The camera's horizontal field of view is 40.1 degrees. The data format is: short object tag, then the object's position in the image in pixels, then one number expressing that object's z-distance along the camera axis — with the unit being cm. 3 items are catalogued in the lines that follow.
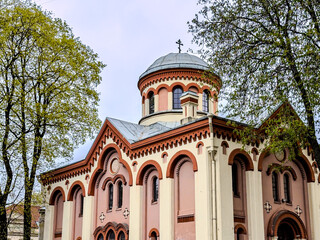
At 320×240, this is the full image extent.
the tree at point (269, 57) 1441
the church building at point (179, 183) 1966
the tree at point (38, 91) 2052
